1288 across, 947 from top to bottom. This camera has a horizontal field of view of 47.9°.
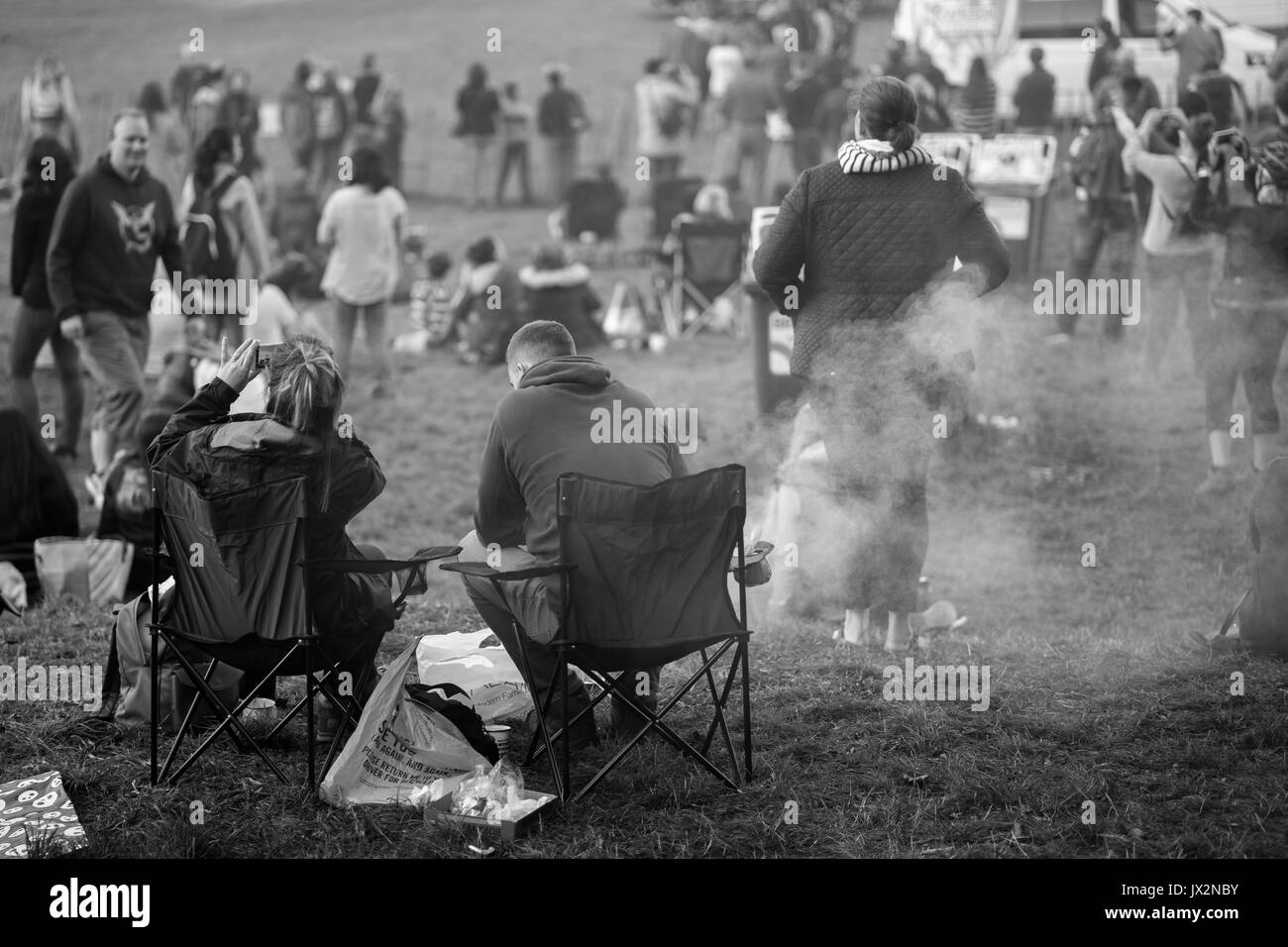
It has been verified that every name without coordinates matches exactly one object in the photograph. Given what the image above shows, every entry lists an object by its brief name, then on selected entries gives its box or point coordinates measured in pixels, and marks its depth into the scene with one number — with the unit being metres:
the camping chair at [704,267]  12.47
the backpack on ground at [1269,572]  5.04
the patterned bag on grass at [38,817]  3.76
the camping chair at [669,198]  14.98
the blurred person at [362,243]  10.66
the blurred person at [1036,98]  14.75
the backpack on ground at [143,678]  4.55
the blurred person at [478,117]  17.42
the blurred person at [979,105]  14.37
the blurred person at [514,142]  17.89
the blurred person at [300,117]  17.67
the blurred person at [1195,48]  13.86
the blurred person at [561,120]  17.41
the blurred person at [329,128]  17.50
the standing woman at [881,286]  5.11
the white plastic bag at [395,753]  4.01
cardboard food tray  3.73
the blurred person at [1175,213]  8.70
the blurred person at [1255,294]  7.39
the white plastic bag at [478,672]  4.74
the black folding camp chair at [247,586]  4.01
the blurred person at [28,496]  6.73
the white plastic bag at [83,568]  6.61
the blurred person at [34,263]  8.34
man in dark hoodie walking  7.66
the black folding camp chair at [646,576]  3.91
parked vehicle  15.23
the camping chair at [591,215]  15.29
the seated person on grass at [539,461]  4.18
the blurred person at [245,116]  16.70
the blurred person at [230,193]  9.66
